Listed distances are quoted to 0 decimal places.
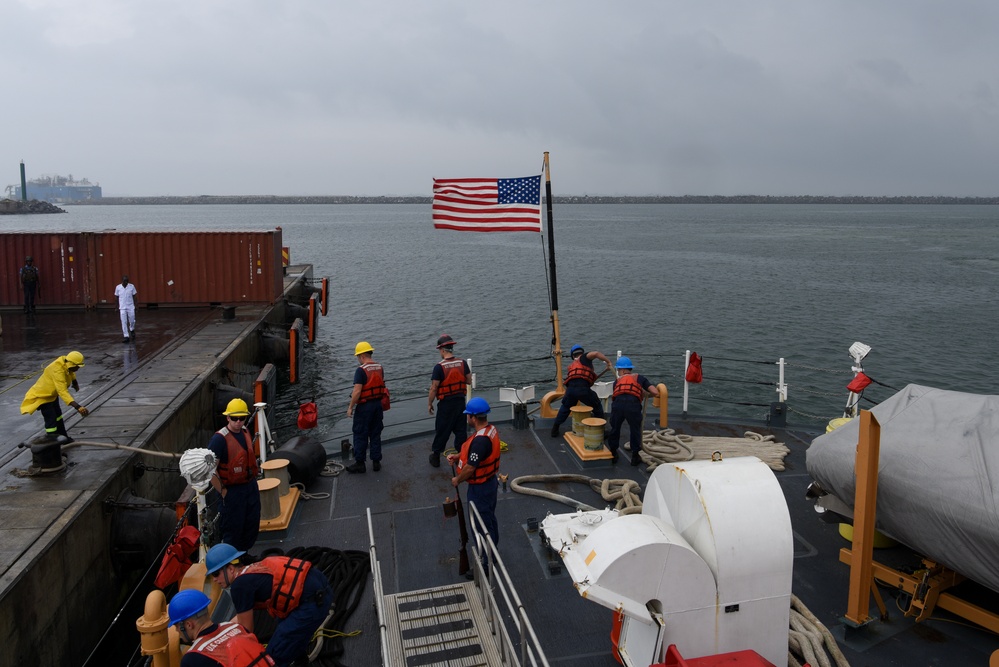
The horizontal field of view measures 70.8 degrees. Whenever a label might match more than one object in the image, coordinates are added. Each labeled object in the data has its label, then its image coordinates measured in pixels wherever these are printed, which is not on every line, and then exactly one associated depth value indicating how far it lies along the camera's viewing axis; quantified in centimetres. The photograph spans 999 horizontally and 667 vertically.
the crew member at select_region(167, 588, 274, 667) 409
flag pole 1114
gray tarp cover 530
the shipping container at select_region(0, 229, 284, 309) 2256
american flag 1148
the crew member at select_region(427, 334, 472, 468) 926
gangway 527
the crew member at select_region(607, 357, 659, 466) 914
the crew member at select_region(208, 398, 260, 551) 670
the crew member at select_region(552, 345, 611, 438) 998
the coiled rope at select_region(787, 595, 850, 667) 529
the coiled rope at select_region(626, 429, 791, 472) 950
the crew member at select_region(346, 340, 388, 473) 911
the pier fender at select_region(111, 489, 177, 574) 875
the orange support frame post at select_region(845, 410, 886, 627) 564
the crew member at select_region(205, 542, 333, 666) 486
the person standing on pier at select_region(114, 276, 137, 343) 1744
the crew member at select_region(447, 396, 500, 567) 649
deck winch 459
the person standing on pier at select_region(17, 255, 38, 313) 2105
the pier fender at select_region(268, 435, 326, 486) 871
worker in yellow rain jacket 919
